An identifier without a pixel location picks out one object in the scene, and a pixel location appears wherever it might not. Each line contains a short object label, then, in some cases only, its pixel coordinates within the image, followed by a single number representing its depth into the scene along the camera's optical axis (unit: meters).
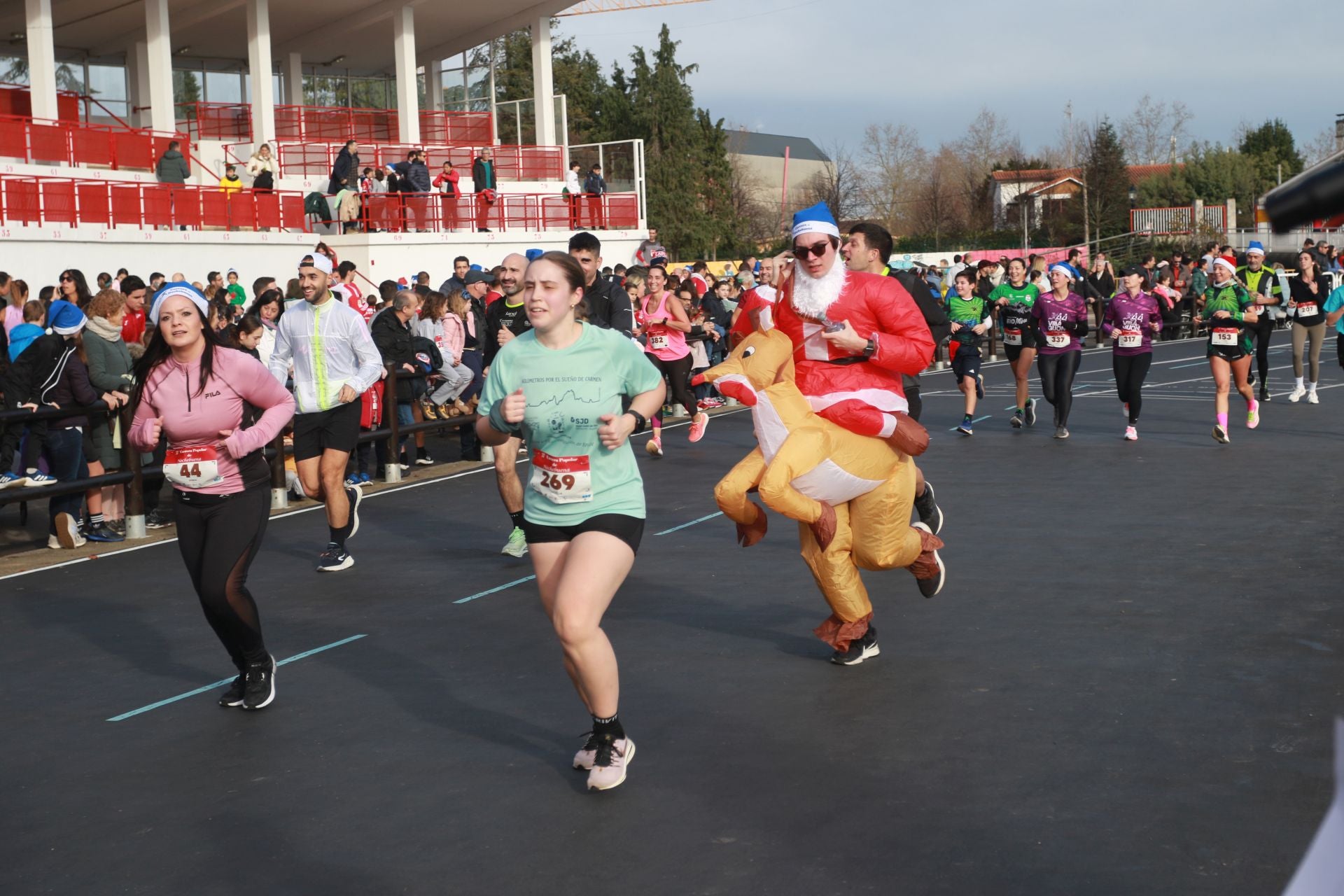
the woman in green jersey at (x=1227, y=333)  15.80
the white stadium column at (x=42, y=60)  29.56
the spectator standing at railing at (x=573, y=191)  35.56
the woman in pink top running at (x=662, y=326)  15.28
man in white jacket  9.89
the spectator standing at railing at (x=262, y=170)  29.91
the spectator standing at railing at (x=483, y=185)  33.25
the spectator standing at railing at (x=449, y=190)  32.53
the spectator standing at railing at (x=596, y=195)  36.03
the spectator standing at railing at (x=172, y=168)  28.12
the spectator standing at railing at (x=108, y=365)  11.62
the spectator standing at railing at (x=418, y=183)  31.70
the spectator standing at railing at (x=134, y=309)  14.61
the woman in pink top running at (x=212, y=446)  6.61
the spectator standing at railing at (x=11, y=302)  13.88
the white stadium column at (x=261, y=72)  34.25
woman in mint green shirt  5.45
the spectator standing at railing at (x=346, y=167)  30.44
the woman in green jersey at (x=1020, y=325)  17.16
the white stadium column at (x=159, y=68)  32.47
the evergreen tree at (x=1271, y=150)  75.12
